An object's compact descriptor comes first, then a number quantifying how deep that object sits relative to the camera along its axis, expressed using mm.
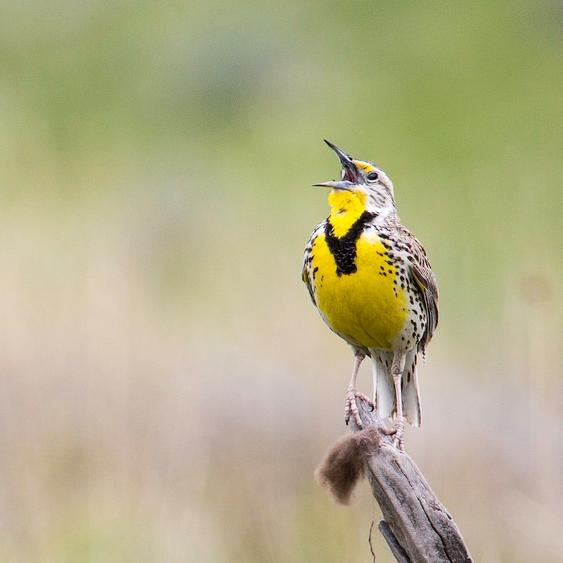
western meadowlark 6332
